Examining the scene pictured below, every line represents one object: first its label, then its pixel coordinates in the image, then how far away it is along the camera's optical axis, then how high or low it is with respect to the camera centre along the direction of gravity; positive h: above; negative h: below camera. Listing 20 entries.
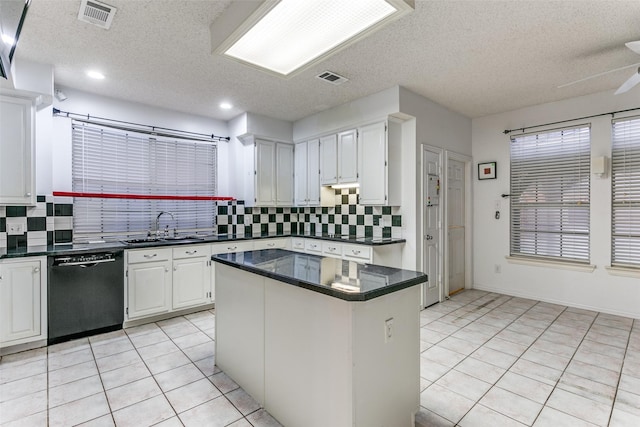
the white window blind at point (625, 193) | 3.68 +0.23
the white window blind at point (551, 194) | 4.08 +0.25
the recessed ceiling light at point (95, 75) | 3.24 +1.46
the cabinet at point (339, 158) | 4.24 +0.77
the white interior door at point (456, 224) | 4.71 -0.19
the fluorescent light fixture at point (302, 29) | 1.62 +1.06
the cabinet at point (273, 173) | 4.80 +0.62
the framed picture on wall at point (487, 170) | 4.80 +0.65
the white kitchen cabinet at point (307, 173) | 4.81 +0.62
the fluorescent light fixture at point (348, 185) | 4.32 +0.39
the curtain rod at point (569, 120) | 3.74 +1.20
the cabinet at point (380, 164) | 3.87 +0.61
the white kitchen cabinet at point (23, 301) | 2.77 -0.80
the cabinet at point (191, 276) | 3.78 -0.79
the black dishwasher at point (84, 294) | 3.00 -0.83
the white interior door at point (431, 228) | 4.09 -0.22
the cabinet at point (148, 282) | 3.46 -0.79
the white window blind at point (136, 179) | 3.81 +0.45
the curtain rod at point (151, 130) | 3.72 +1.16
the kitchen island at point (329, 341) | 1.53 -0.72
